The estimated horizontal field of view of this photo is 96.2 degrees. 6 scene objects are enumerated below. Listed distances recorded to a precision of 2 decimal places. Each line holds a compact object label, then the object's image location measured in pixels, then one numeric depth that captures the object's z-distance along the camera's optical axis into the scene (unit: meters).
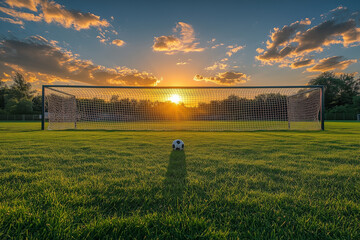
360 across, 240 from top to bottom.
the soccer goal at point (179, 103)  10.59
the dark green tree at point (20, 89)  40.91
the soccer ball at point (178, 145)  3.53
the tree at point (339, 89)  40.75
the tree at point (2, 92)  40.06
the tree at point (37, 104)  40.24
